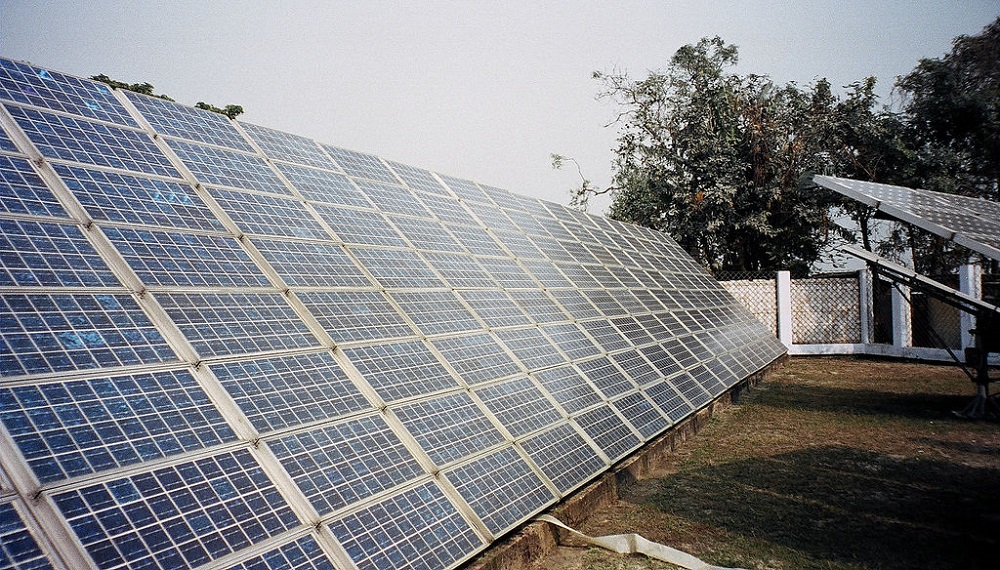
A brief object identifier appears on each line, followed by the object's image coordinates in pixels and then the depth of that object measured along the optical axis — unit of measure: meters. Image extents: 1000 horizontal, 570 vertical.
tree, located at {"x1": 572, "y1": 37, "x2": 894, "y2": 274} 26.05
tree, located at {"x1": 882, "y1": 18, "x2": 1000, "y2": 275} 24.86
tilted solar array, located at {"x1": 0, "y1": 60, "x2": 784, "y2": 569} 3.57
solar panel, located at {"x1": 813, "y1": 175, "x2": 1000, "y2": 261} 8.27
